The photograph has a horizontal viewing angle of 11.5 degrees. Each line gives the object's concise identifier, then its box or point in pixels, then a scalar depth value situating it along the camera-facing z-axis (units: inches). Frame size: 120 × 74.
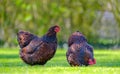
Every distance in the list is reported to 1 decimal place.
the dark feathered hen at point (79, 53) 579.2
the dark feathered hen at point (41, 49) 585.1
